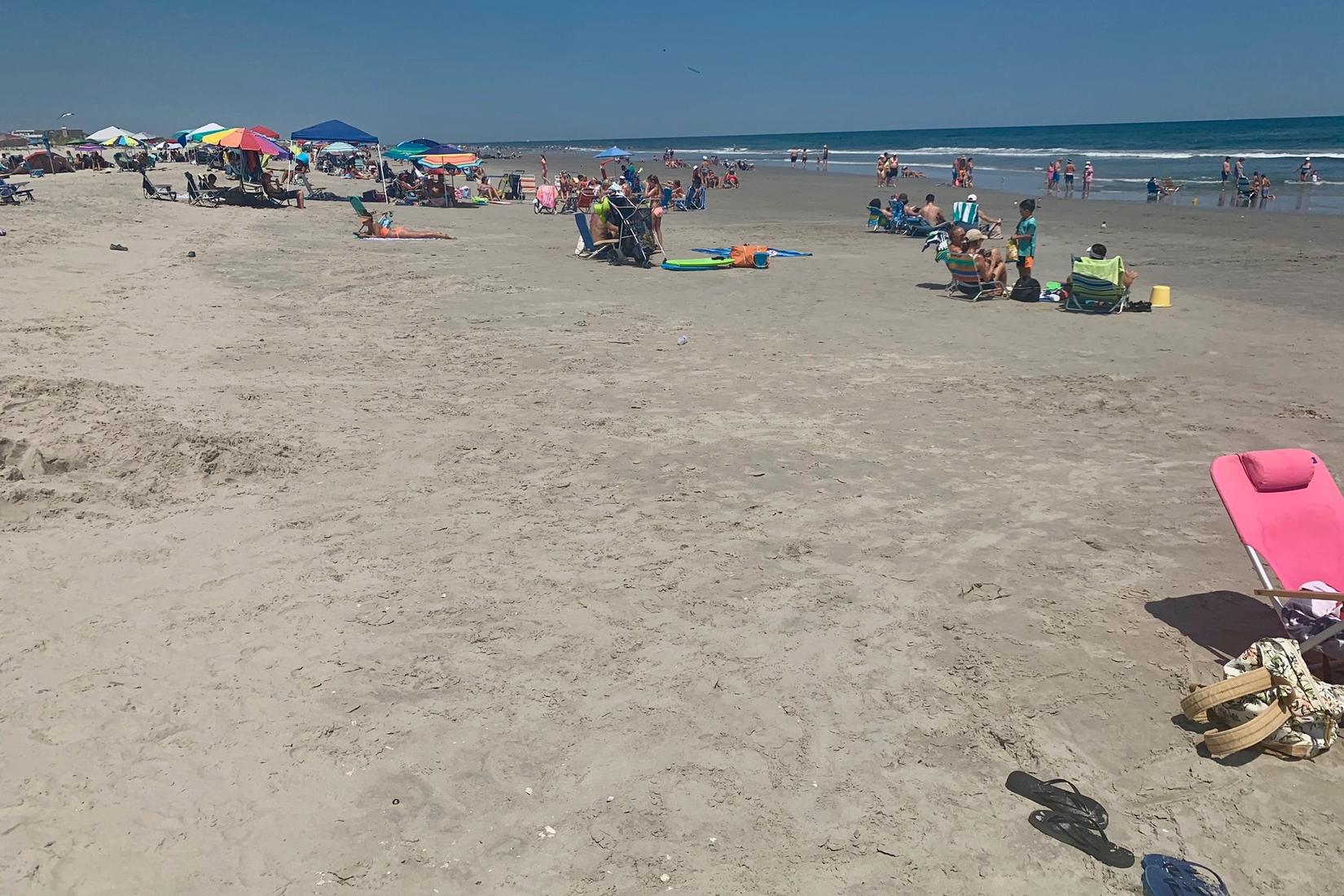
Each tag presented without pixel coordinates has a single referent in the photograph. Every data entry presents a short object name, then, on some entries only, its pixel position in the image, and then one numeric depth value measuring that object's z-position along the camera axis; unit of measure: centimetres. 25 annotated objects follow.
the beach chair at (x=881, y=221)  1906
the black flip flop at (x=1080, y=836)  260
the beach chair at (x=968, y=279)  1109
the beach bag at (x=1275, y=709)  298
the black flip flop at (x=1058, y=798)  275
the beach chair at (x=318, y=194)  2643
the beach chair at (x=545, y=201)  2392
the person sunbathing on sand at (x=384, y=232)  1697
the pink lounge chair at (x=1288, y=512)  359
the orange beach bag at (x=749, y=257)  1352
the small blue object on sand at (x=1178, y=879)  245
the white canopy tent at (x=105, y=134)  3966
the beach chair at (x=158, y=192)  2220
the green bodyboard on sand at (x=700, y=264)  1359
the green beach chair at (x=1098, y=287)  1006
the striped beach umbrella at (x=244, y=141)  2044
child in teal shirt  1085
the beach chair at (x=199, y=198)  2222
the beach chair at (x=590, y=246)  1448
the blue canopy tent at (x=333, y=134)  2395
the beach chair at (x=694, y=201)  2491
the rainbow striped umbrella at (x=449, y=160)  2527
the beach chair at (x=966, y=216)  1466
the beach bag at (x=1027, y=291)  1101
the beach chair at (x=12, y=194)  1892
